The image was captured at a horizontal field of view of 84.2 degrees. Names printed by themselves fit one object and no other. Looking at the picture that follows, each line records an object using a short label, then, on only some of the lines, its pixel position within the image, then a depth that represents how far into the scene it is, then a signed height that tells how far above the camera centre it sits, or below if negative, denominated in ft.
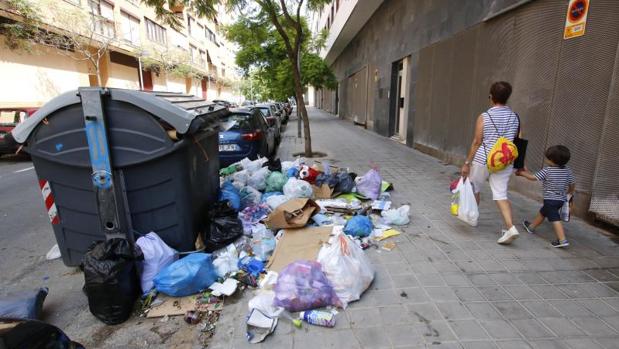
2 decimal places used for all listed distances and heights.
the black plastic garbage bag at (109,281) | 8.32 -4.34
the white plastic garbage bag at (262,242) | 11.52 -4.96
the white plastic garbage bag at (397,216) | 14.29 -4.86
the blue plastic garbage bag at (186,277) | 9.16 -4.71
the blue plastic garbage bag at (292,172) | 19.06 -4.02
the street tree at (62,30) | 45.55 +10.45
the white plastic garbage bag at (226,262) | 10.31 -4.98
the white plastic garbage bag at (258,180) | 17.71 -4.11
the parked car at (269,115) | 39.25 -1.96
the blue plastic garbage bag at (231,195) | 14.35 -4.04
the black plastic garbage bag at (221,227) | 11.54 -4.34
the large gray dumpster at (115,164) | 9.21 -1.77
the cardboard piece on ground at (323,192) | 17.12 -4.57
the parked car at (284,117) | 76.13 -4.13
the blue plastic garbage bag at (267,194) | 16.39 -4.61
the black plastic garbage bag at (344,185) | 17.76 -4.37
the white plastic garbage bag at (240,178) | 16.80 -4.00
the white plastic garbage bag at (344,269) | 8.94 -4.46
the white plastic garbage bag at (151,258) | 9.58 -4.38
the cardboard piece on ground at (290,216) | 13.03 -4.41
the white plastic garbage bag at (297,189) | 16.08 -4.19
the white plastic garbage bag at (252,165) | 19.38 -3.71
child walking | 11.60 -2.92
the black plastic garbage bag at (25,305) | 8.08 -4.96
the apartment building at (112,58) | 49.21 +8.60
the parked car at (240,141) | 23.59 -2.81
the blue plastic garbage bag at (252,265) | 10.57 -5.12
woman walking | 12.23 -1.38
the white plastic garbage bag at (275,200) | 15.48 -4.53
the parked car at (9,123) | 30.32 -1.97
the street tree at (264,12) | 25.21 +6.59
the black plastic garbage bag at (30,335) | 5.08 -3.57
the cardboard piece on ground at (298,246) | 10.83 -4.87
